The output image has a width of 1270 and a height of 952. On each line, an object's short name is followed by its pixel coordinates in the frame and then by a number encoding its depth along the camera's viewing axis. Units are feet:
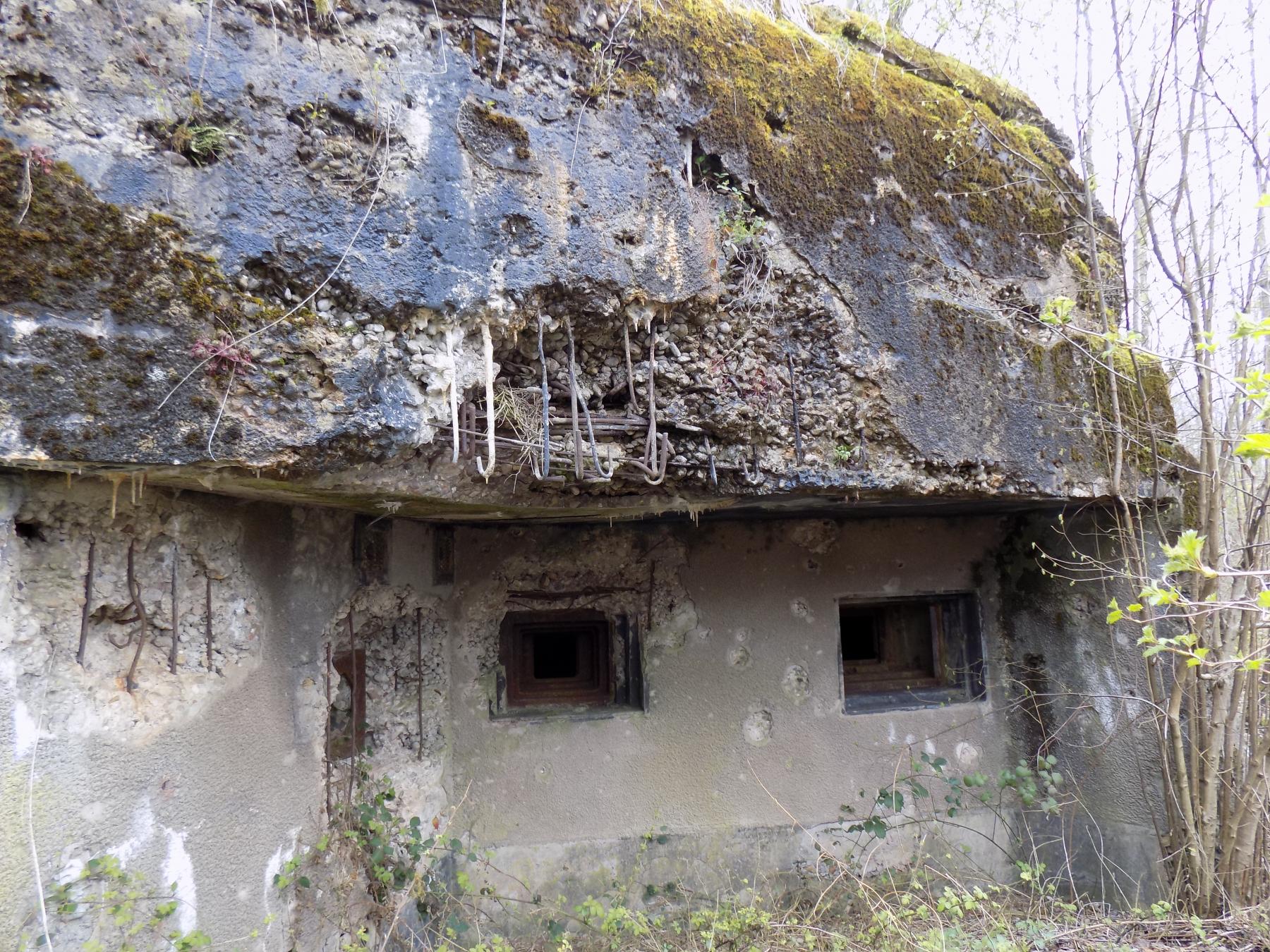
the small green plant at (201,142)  6.28
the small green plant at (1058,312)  9.15
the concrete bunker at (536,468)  6.18
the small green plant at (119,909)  6.14
